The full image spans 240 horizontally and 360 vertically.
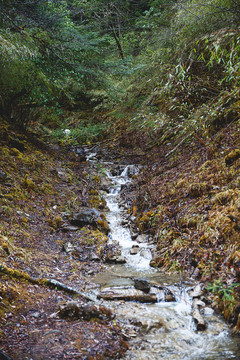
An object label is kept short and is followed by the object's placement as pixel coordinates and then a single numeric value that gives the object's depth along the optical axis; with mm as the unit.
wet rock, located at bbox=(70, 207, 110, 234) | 5238
